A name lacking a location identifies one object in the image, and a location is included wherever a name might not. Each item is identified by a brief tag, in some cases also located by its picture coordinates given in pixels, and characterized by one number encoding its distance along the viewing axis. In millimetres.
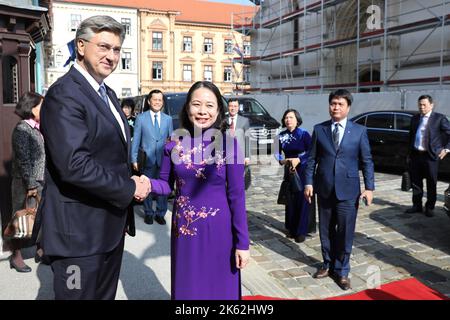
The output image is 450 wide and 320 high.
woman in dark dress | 5750
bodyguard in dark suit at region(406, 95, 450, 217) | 6902
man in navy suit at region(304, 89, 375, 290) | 4258
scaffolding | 16953
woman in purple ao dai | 2824
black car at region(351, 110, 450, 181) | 10586
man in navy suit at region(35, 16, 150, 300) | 2166
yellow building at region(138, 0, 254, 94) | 49938
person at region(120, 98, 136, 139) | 9453
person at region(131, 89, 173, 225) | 6512
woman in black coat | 4402
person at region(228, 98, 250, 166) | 7763
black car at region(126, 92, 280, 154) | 11371
